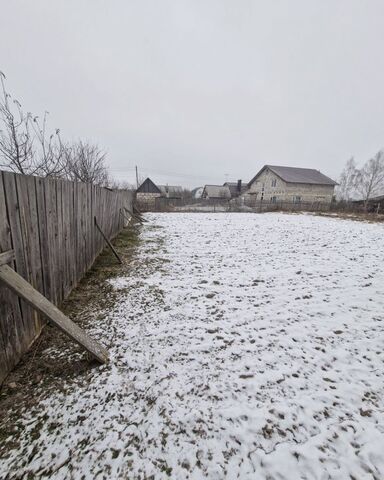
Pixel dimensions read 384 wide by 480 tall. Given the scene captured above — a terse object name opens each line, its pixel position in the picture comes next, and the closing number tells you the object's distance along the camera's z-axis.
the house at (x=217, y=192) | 48.47
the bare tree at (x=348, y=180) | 46.69
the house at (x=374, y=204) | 23.27
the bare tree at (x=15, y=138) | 5.57
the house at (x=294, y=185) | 33.25
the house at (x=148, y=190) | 35.88
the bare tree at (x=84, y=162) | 11.55
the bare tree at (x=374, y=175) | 34.16
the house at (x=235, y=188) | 47.34
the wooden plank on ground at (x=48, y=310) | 1.73
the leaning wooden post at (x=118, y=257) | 4.82
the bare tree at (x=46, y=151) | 6.51
